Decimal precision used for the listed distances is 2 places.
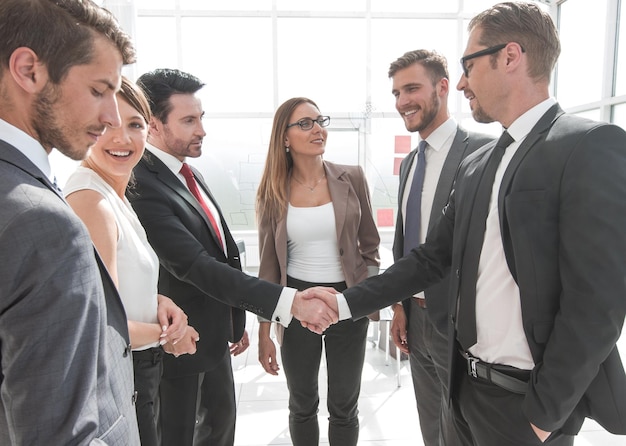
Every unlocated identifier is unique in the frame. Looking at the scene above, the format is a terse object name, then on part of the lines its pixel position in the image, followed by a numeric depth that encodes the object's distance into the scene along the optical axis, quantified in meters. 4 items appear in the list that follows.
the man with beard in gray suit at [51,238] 0.63
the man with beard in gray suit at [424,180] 1.93
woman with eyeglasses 2.08
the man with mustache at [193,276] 1.65
